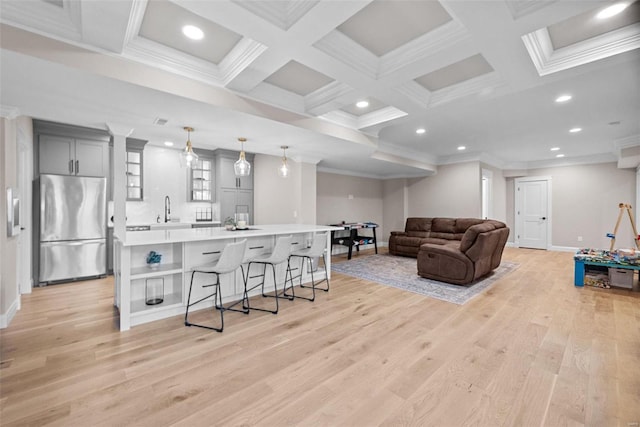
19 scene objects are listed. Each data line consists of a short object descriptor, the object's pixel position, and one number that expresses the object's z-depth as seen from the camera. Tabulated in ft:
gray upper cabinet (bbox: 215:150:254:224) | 19.06
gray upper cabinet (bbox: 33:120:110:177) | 13.39
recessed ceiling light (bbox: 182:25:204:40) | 7.15
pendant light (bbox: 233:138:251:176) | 13.03
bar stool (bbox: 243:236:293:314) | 11.05
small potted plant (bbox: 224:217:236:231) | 12.66
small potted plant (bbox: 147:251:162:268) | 10.12
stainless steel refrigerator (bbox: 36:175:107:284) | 13.39
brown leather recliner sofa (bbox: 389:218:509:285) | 13.53
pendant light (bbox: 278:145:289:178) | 14.88
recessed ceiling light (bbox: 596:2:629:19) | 6.31
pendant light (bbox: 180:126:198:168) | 11.12
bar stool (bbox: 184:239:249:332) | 9.29
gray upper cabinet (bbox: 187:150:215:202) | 18.92
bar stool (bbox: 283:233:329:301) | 12.36
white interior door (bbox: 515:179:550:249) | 26.04
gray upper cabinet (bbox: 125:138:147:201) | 16.55
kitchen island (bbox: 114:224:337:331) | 9.09
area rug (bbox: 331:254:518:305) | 12.75
